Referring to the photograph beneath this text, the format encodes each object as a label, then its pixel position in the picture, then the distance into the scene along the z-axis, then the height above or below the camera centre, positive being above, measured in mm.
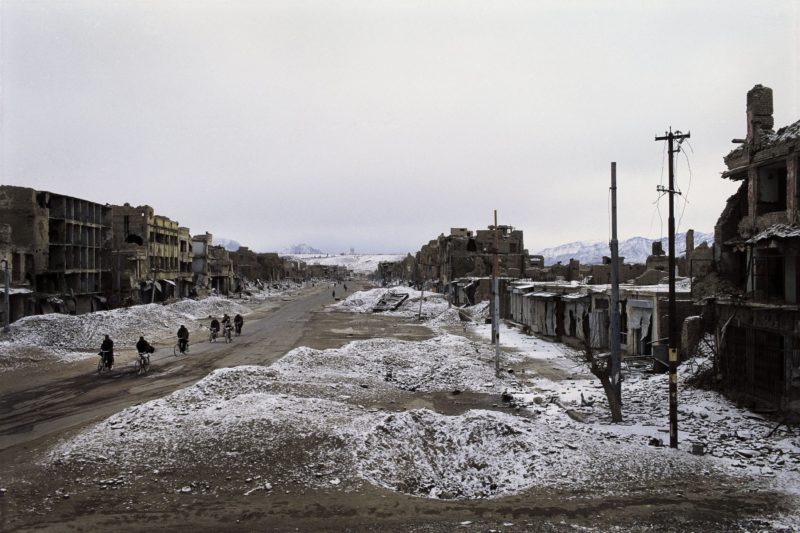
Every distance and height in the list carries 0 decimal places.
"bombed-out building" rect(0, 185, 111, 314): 44562 +2570
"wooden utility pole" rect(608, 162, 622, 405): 17484 -897
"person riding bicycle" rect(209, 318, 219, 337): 38750 -3955
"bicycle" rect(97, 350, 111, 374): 26344 -4461
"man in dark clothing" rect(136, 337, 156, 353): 26250 -3624
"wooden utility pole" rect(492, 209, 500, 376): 29600 -1476
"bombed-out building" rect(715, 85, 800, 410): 17109 +109
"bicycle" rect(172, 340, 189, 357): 32425 -4798
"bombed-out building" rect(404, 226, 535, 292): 72625 +2225
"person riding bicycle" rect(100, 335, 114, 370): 26266 -3809
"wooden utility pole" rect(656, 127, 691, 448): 14625 -1892
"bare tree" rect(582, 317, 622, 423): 16856 -3834
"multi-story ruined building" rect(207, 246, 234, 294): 92750 +577
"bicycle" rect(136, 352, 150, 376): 26470 -4499
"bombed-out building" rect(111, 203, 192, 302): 59375 +2575
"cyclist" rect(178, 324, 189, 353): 32219 -4062
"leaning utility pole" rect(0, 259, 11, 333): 34622 -2300
